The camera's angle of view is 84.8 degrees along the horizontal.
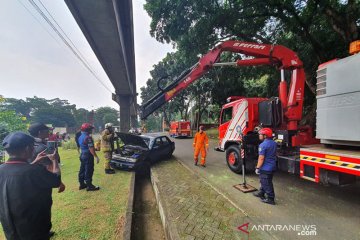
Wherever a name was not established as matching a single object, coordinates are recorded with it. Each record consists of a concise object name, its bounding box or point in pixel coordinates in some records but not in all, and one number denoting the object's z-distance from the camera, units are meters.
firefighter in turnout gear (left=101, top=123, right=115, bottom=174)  7.49
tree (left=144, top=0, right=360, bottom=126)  8.25
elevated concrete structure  6.42
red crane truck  4.84
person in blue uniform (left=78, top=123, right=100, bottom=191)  5.62
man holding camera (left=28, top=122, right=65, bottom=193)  3.21
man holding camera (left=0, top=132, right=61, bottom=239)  1.98
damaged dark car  7.55
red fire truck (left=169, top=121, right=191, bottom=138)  23.72
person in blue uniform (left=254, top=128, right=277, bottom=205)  4.55
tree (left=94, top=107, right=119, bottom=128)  87.75
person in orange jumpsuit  8.30
